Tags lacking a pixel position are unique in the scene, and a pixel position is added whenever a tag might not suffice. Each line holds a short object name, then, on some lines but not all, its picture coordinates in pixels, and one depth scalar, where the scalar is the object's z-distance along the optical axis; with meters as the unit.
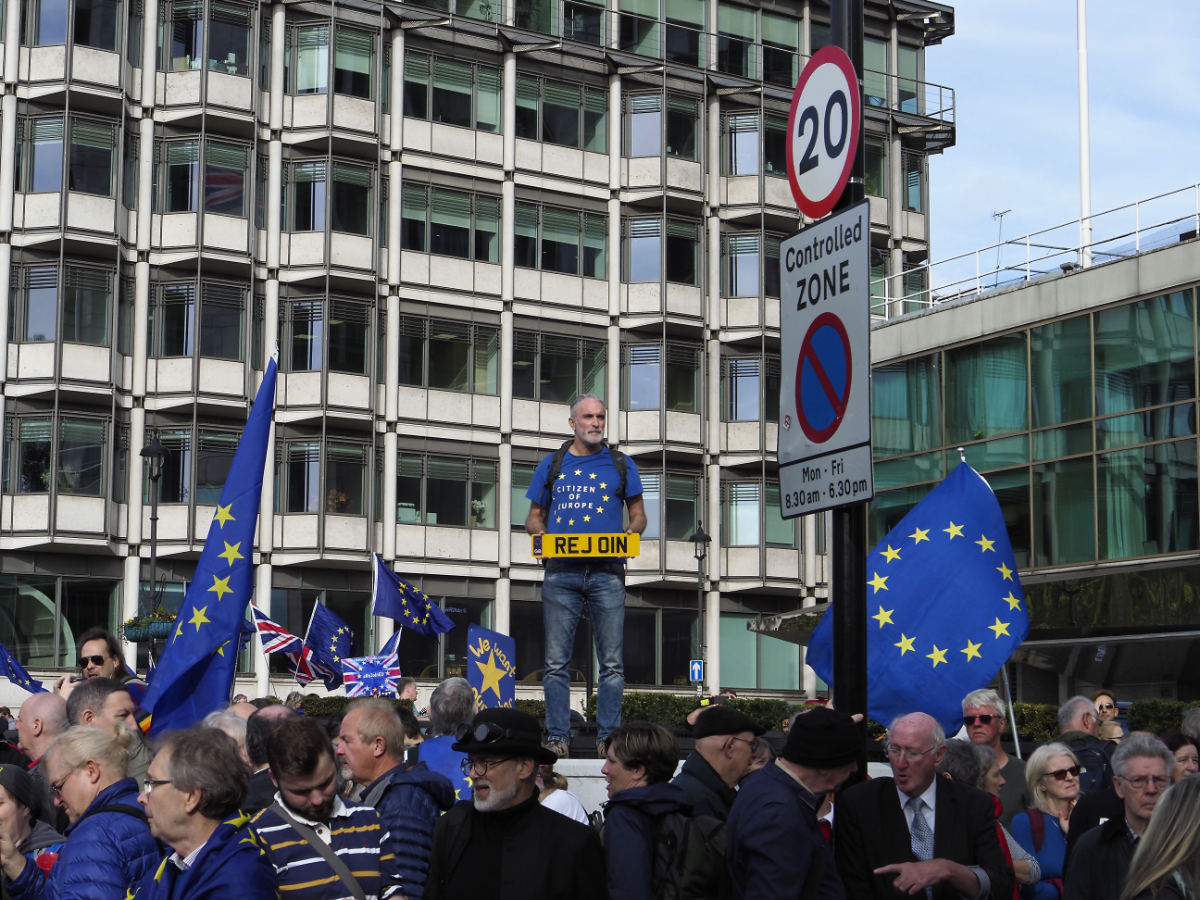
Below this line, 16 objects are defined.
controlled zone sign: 6.56
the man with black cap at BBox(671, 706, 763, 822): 7.87
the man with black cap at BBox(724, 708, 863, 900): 6.37
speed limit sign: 6.95
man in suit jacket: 7.12
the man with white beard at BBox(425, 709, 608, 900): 6.00
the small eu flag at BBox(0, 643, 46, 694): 17.98
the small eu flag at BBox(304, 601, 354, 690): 29.98
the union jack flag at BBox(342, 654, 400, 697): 27.86
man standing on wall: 12.45
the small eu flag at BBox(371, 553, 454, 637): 27.28
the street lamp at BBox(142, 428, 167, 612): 38.75
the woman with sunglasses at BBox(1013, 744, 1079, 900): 9.38
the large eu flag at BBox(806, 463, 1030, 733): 12.43
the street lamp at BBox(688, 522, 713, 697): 47.25
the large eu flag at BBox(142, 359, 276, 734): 11.61
